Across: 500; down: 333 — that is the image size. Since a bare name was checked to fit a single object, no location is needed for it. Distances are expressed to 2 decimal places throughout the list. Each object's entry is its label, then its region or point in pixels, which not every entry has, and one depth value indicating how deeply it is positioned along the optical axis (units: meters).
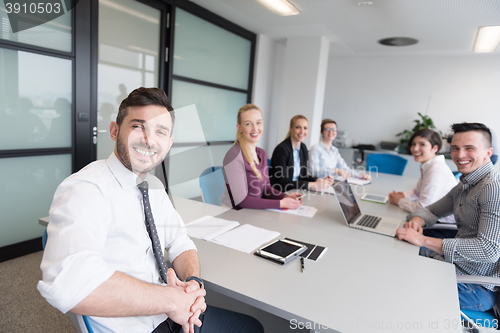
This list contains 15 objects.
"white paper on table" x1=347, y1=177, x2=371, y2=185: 3.11
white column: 5.18
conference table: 0.95
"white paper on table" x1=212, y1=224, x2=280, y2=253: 1.41
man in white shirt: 0.79
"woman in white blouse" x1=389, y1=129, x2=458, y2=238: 2.34
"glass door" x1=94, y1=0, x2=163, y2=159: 3.05
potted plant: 5.71
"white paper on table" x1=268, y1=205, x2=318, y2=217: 1.99
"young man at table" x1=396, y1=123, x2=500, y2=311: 1.44
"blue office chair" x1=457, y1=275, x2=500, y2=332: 1.36
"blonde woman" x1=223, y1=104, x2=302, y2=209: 2.03
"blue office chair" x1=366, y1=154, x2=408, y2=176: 4.29
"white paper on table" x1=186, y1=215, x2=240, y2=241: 1.52
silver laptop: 1.79
